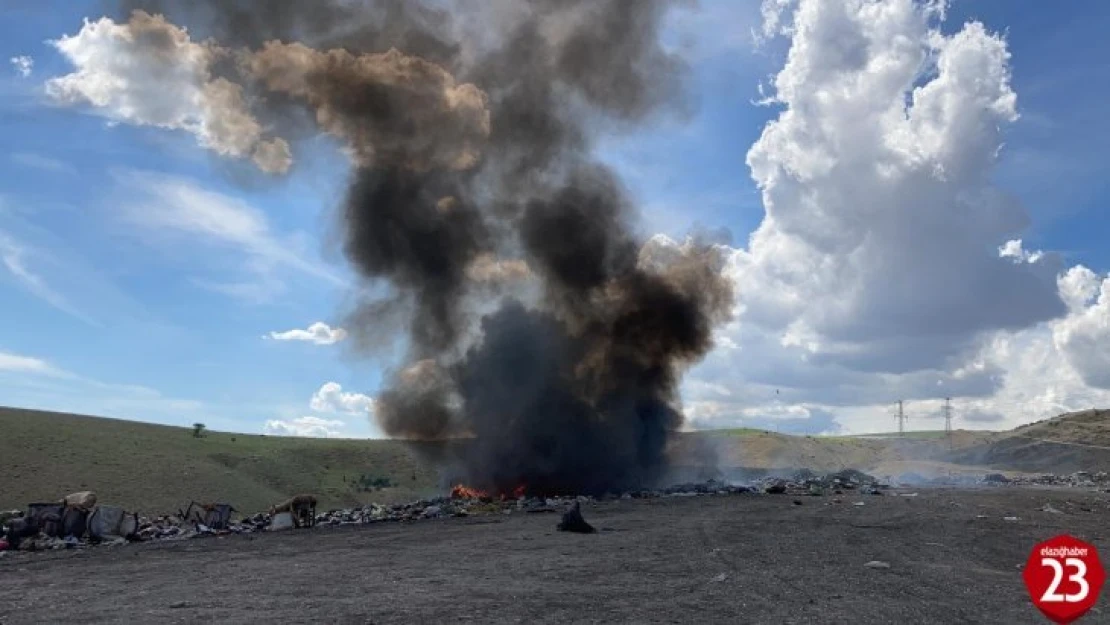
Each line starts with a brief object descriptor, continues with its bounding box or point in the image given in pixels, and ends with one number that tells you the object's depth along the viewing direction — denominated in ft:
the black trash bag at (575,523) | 80.89
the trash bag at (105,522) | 87.25
